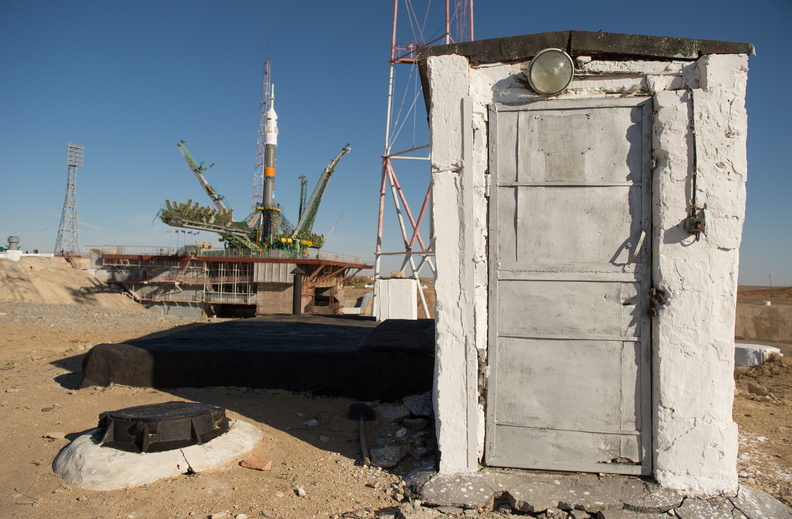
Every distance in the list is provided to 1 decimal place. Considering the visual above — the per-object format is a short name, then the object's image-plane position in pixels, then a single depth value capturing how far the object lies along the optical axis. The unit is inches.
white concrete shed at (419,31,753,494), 119.0
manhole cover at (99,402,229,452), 131.3
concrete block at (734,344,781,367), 363.9
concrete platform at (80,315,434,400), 195.3
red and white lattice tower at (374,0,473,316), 462.6
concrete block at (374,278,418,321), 473.4
